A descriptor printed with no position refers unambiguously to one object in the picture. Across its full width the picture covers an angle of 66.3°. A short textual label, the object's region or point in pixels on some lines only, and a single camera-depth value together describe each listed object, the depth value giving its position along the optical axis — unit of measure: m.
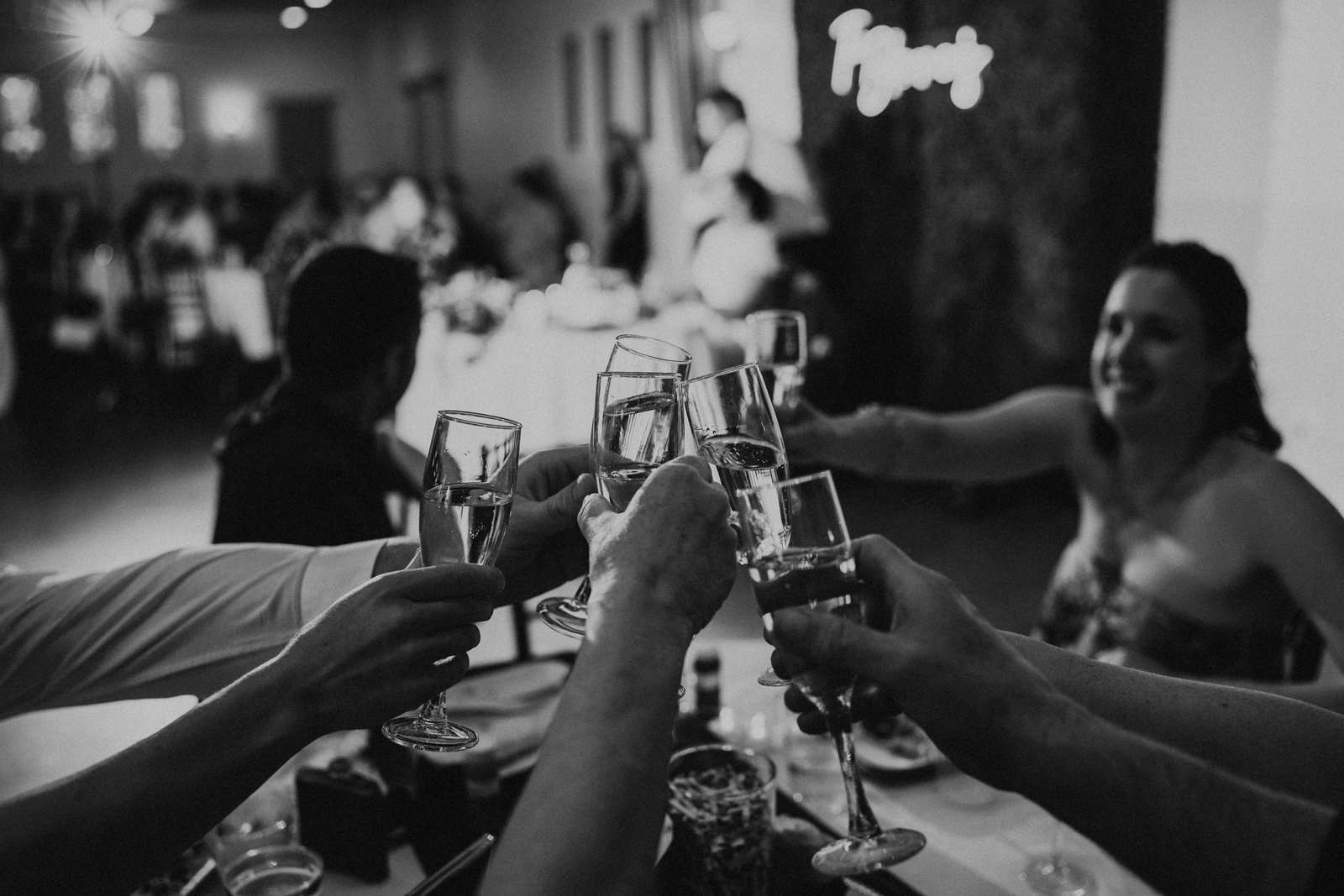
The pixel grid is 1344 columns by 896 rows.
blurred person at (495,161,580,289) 9.77
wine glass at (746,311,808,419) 1.58
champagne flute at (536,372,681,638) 1.00
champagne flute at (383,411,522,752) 0.95
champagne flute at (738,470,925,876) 0.86
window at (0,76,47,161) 15.08
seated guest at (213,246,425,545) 2.01
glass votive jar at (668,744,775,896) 1.01
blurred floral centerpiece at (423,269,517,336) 4.88
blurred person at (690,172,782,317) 5.15
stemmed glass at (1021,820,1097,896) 1.14
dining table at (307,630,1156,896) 1.16
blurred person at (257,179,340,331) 6.34
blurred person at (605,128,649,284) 8.84
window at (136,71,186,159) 16.17
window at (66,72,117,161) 15.52
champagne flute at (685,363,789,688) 1.09
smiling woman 1.80
